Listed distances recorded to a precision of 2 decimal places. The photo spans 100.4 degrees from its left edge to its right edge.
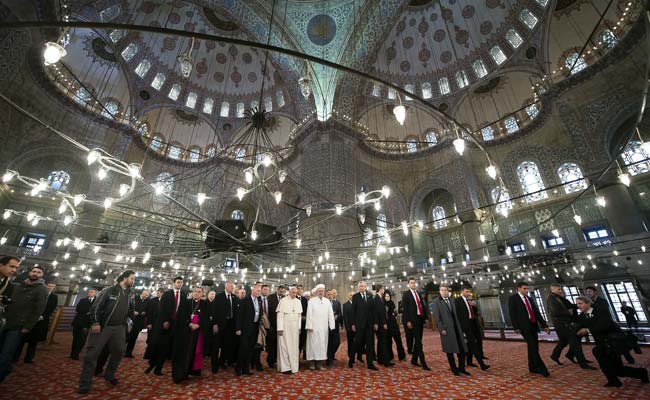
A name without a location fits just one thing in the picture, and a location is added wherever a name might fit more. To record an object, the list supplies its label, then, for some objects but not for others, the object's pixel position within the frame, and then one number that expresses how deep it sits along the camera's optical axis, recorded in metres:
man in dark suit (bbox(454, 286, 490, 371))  4.36
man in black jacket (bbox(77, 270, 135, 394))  3.07
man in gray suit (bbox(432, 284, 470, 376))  4.02
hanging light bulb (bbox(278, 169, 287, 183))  6.93
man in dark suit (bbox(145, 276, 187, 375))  3.91
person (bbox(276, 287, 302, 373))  4.18
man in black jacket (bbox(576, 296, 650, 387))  3.12
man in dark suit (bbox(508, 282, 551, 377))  3.86
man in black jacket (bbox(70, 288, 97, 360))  4.88
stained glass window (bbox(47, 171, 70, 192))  13.91
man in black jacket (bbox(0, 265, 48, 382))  2.84
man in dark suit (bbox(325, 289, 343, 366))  4.84
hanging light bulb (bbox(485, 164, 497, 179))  5.26
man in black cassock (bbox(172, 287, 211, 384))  3.52
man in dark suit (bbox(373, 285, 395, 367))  4.73
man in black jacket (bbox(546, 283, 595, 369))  4.34
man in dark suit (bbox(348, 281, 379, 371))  4.61
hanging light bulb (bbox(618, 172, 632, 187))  6.49
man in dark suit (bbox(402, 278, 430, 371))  4.65
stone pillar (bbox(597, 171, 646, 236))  10.24
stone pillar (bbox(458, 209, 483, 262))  13.99
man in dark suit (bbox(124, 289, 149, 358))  5.45
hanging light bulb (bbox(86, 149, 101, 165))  4.33
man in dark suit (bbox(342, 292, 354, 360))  5.07
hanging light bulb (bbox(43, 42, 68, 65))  2.64
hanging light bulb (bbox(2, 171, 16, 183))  5.50
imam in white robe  4.54
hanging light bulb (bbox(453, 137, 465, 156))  4.27
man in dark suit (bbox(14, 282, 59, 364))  4.19
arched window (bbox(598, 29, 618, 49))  11.78
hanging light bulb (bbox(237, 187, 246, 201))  5.98
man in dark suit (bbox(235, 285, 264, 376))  4.08
